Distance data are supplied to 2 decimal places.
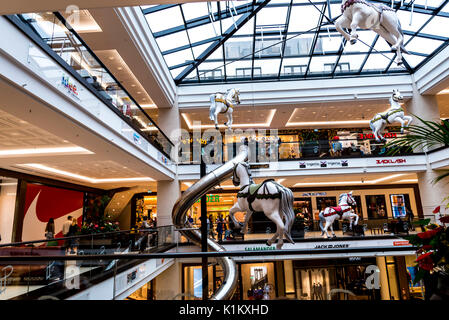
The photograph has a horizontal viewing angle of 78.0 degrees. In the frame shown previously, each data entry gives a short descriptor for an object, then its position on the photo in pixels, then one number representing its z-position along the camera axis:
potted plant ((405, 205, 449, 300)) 1.50
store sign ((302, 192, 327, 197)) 18.67
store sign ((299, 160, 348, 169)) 13.82
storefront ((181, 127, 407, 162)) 13.91
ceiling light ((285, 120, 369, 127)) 18.17
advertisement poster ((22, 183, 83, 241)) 11.52
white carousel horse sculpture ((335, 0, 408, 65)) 4.30
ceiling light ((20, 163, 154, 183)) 10.36
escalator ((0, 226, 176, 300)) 2.35
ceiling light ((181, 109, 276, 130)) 17.19
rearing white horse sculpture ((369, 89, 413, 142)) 9.92
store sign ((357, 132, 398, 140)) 14.10
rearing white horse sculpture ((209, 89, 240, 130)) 7.26
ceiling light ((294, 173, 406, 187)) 17.92
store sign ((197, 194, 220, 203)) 18.75
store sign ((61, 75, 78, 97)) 5.11
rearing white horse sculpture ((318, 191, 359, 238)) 10.60
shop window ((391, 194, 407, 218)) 18.50
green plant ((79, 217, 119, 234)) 9.95
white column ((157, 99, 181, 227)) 14.03
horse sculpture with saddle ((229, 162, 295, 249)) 3.97
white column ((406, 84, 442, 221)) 13.29
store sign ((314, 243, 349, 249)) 11.69
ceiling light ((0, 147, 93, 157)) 7.98
